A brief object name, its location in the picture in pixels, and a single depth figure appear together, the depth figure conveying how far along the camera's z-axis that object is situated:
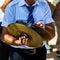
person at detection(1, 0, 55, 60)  3.25
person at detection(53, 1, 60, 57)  3.41
